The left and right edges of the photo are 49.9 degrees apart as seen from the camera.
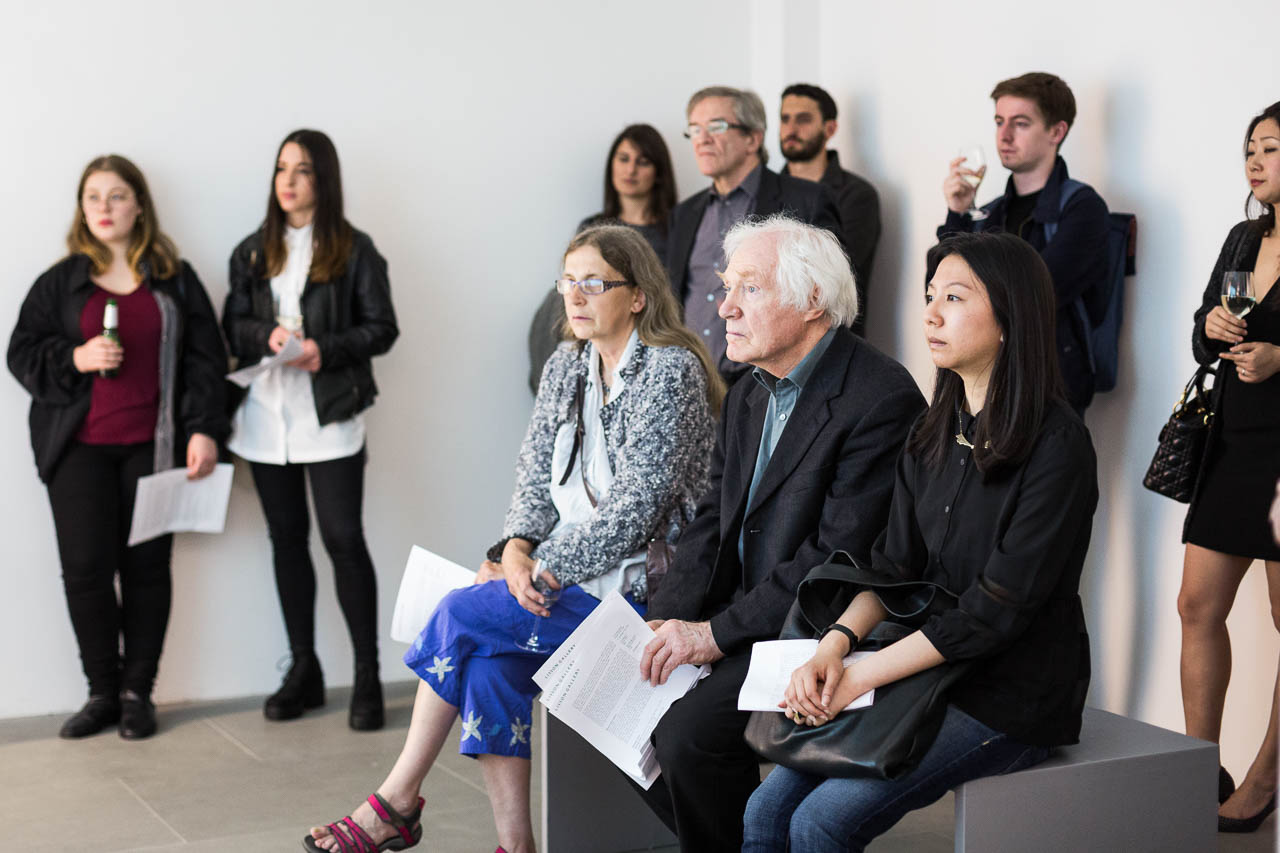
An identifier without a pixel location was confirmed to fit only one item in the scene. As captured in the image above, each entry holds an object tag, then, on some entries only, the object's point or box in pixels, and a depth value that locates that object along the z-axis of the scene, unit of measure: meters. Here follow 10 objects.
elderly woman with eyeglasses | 2.81
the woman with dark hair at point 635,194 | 4.94
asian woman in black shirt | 2.12
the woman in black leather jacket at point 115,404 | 4.19
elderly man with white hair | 2.45
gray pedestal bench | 2.14
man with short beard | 4.63
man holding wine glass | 3.61
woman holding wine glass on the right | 3.03
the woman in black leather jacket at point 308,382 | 4.43
